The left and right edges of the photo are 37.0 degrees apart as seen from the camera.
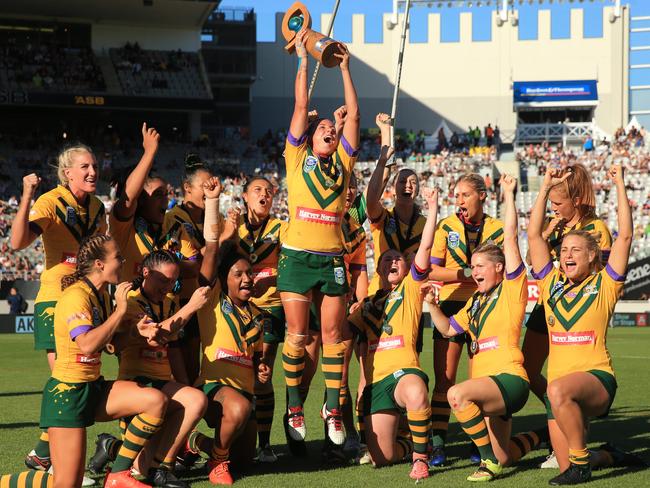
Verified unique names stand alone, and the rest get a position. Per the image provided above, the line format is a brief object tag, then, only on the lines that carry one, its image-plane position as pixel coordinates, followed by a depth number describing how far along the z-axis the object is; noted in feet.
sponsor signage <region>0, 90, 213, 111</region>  113.91
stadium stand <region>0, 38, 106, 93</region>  118.01
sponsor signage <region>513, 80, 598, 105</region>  167.43
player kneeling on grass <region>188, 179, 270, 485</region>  20.75
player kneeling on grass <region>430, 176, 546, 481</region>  20.25
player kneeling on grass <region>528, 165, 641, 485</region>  19.21
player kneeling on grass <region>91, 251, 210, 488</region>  19.62
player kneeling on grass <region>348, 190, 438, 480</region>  21.54
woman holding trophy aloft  22.02
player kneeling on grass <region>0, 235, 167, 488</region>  17.84
